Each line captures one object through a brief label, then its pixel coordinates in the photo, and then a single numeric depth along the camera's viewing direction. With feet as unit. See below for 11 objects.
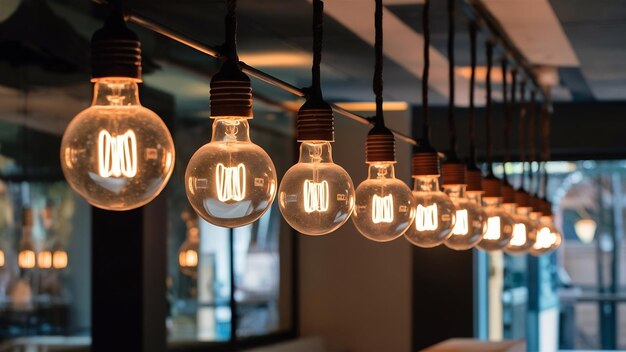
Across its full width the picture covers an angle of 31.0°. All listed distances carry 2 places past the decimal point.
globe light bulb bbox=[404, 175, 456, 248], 10.39
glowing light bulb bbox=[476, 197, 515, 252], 13.97
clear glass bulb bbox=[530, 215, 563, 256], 18.49
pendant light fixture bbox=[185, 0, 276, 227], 5.92
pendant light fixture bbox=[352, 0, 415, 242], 8.71
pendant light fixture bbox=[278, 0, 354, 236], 7.25
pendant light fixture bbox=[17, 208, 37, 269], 15.38
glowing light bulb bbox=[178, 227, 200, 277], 20.65
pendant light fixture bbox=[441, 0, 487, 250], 11.83
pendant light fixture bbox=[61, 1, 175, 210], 4.78
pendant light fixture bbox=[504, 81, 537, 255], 15.78
